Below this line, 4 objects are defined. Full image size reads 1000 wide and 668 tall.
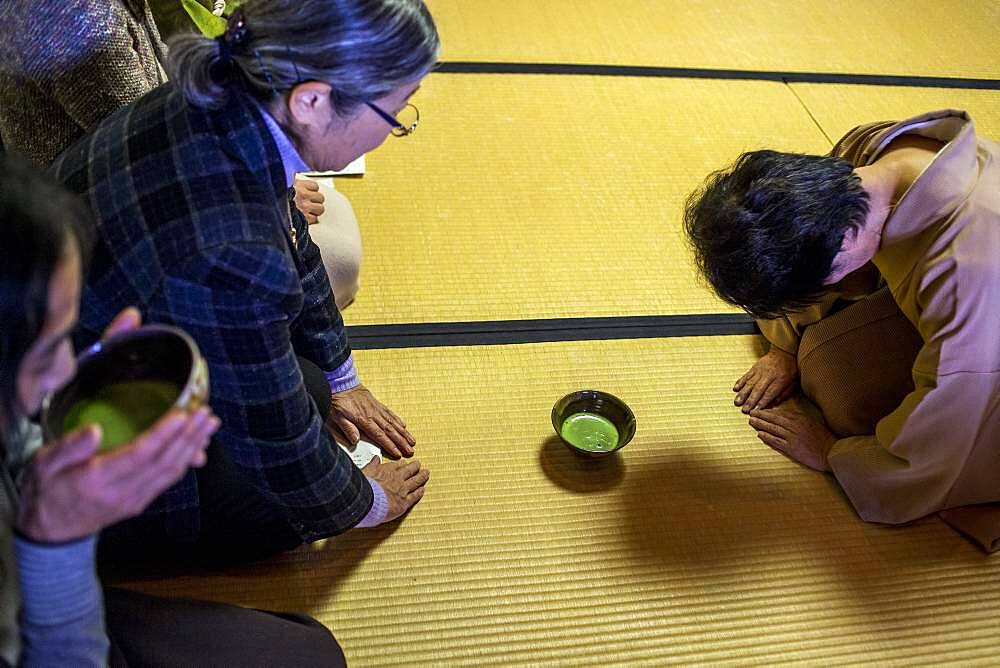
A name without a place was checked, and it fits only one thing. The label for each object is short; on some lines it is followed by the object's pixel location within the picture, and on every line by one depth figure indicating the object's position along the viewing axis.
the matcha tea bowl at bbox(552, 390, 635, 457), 1.80
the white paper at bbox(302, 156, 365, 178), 2.39
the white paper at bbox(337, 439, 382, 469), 1.79
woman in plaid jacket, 1.15
